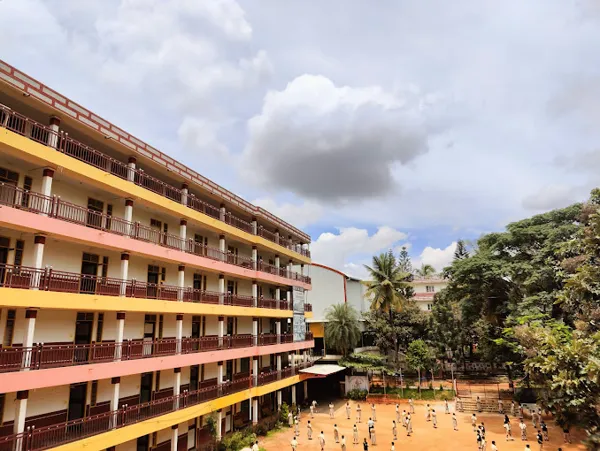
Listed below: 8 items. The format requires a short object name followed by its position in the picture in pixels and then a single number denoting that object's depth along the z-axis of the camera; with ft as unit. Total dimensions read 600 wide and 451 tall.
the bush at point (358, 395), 101.09
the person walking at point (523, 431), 67.21
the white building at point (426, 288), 157.48
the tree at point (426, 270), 197.20
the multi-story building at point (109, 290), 36.52
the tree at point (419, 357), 103.76
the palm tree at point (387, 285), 110.63
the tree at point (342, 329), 106.42
